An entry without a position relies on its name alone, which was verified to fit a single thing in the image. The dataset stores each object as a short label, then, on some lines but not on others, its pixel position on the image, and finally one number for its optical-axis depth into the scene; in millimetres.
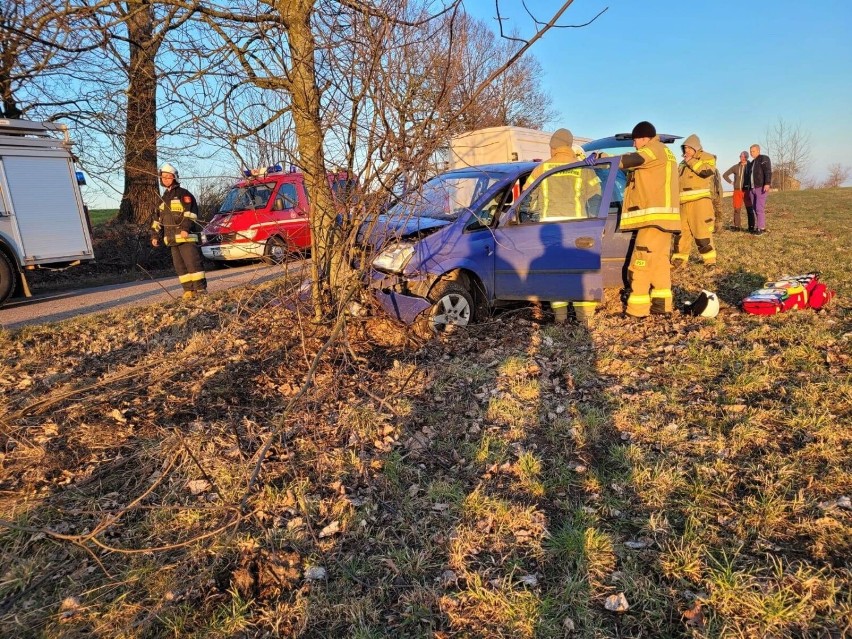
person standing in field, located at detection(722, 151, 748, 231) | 12477
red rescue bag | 5262
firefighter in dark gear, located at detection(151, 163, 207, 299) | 7613
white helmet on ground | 5402
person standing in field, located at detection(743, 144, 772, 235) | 11758
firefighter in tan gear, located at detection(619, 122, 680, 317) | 5266
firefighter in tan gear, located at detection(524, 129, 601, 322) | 5492
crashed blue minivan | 5148
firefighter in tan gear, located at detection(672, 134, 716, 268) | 8141
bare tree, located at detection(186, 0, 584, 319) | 3801
